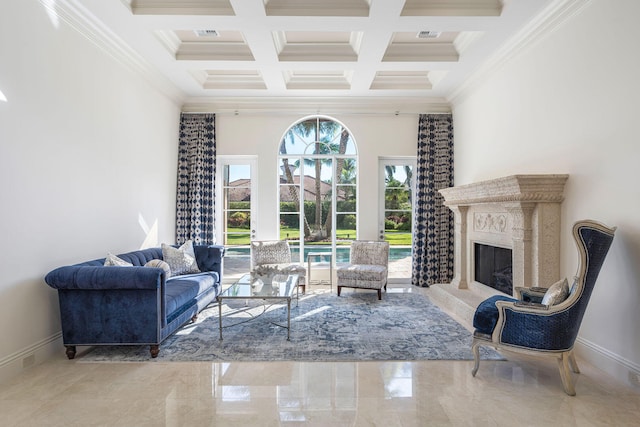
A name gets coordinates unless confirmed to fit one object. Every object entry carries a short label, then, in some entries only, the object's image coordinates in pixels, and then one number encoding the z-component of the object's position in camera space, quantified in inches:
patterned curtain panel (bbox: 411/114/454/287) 237.9
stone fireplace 132.5
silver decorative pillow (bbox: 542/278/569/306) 105.3
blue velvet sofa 117.2
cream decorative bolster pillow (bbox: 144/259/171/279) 147.8
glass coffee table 141.3
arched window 250.7
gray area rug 125.1
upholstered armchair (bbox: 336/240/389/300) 205.0
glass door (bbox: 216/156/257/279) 250.1
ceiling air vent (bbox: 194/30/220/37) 168.9
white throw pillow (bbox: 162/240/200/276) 178.9
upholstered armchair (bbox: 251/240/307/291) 216.4
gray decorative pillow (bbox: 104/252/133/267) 133.5
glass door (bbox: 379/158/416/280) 251.1
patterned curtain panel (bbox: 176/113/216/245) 234.2
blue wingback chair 98.3
